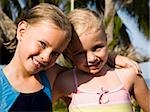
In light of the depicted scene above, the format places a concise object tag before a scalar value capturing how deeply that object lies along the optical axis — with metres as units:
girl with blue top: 1.63
